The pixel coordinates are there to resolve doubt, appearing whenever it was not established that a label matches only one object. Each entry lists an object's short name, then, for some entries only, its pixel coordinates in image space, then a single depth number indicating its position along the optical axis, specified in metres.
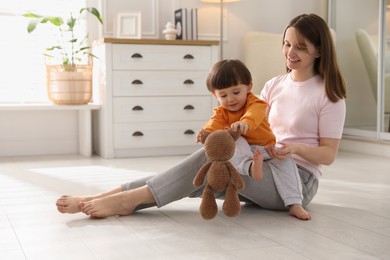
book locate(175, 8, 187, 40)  4.28
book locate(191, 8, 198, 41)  4.30
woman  1.97
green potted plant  4.02
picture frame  4.19
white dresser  3.99
